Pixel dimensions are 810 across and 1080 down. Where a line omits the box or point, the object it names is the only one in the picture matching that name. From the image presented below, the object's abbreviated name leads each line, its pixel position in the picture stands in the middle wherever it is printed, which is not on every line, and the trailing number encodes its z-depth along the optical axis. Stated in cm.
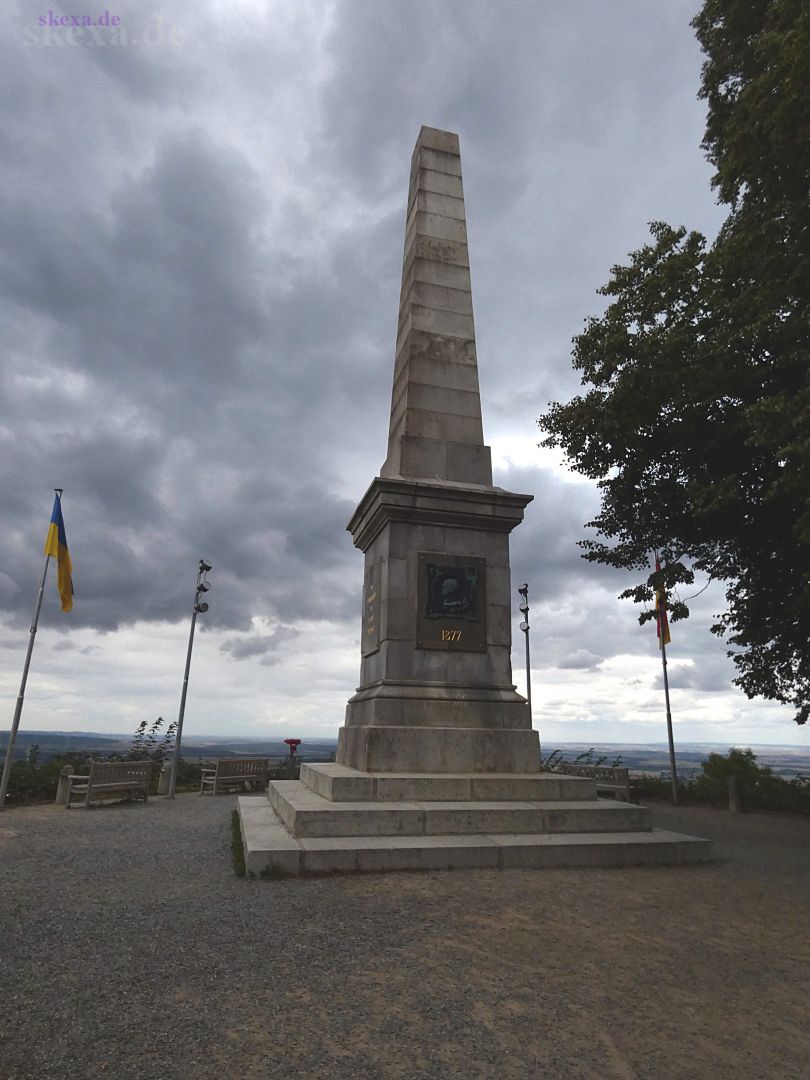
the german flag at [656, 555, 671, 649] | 1828
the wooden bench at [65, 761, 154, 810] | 1291
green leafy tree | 1097
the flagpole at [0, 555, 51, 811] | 1248
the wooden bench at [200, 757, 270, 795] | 1641
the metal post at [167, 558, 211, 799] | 1748
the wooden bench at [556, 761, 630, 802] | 1530
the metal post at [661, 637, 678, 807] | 1700
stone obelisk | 934
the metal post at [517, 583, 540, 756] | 2261
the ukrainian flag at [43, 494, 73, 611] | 1436
